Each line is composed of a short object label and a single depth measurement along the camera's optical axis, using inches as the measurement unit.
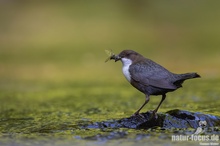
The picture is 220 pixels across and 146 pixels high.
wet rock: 558.9
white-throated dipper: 540.7
